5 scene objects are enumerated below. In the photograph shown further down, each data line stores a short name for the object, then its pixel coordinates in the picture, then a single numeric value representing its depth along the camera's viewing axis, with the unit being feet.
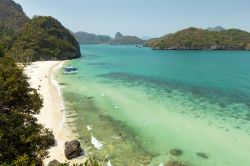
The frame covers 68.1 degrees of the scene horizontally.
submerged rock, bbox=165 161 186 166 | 61.29
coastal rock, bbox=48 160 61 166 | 56.64
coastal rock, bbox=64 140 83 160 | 63.96
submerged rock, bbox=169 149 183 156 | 67.42
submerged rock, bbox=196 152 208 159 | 66.38
